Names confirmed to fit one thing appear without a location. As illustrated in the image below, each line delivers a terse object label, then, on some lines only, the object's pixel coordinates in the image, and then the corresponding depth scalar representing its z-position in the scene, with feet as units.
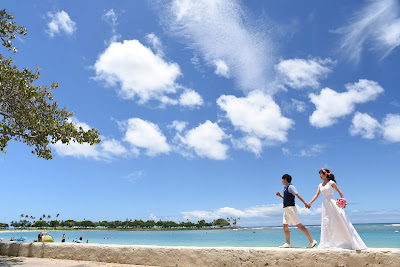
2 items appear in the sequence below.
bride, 18.54
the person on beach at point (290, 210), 21.11
